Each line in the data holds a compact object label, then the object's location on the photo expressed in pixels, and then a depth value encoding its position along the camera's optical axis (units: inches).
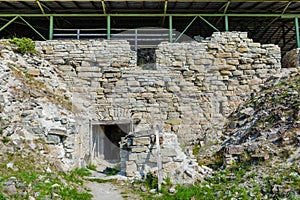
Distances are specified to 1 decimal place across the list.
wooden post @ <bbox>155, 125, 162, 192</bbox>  267.9
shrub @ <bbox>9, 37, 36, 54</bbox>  403.9
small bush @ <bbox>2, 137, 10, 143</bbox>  272.0
